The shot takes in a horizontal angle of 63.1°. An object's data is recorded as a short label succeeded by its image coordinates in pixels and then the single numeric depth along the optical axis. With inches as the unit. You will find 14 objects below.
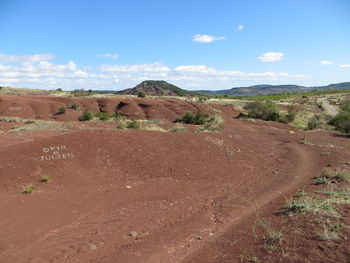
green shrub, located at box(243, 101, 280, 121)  1437.6
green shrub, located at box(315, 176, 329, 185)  370.8
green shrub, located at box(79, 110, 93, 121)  1192.8
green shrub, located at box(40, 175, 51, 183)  395.2
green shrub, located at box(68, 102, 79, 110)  1467.2
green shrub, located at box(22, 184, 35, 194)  359.9
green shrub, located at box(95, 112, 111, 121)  1163.5
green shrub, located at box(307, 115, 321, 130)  1155.9
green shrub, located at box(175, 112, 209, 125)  1207.6
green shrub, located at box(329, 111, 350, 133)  925.8
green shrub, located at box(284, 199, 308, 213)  256.7
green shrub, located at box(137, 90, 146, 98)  2161.3
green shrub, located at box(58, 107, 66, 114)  1345.1
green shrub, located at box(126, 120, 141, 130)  896.9
